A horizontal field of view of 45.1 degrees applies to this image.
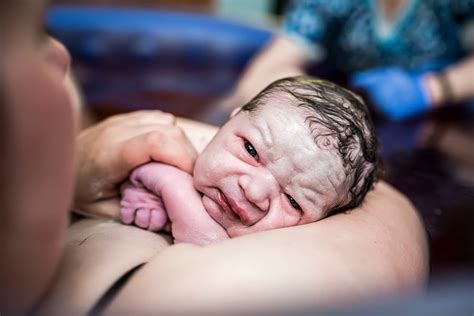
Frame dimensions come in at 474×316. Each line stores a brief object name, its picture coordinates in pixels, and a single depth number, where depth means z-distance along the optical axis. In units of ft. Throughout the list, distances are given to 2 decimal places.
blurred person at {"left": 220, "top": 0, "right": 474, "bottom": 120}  5.31
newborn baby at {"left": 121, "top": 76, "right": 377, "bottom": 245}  2.35
